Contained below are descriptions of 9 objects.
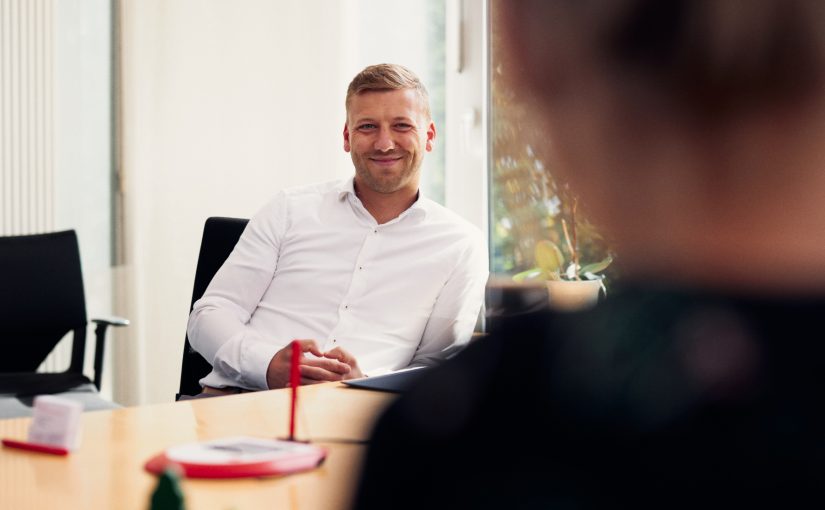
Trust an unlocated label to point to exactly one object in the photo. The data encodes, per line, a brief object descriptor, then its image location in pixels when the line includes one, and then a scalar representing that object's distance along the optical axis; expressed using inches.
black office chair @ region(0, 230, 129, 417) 138.9
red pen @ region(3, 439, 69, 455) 79.1
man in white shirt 119.4
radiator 150.5
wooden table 65.0
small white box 79.6
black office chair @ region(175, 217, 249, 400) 121.2
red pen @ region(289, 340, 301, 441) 75.4
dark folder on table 97.5
